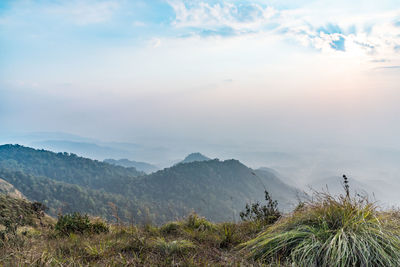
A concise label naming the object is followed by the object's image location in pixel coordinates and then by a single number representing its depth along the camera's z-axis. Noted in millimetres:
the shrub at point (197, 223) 5325
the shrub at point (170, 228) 5235
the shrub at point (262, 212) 5678
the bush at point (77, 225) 5203
